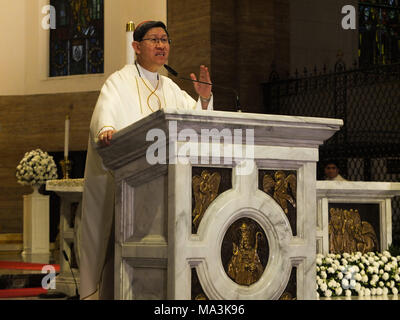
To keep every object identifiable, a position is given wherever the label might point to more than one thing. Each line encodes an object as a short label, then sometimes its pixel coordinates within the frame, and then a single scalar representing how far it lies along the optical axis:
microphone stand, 12.23
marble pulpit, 6.37
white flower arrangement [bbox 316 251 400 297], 9.56
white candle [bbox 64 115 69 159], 18.04
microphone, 7.62
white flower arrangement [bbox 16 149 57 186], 25.11
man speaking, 8.50
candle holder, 17.28
